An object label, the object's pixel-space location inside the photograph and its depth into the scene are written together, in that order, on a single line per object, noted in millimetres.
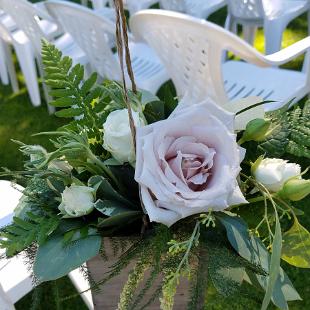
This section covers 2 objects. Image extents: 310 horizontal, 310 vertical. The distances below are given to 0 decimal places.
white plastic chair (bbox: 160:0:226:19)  3291
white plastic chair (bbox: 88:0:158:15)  3514
